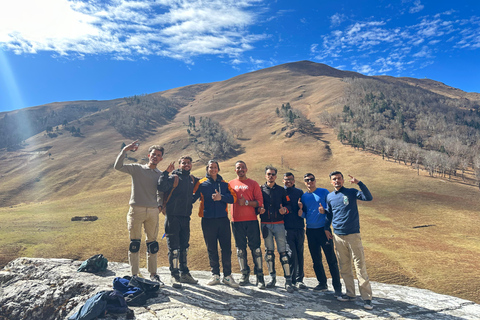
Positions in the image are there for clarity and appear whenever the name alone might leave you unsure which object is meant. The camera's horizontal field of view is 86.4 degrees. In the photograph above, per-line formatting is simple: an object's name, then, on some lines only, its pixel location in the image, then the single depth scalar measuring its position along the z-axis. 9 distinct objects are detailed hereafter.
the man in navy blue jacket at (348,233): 6.05
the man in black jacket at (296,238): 6.96
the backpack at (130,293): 4.82
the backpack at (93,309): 4.21
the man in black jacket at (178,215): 6.50
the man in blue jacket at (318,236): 6.81
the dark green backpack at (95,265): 6.97
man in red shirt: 6.71
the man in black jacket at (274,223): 6.70
